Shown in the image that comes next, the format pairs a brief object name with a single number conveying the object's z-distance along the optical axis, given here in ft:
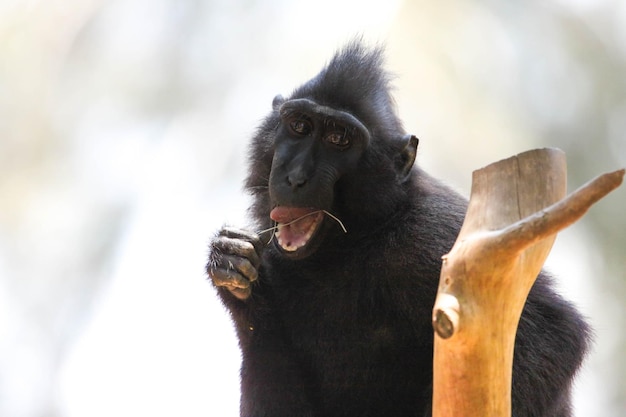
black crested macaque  30.27
